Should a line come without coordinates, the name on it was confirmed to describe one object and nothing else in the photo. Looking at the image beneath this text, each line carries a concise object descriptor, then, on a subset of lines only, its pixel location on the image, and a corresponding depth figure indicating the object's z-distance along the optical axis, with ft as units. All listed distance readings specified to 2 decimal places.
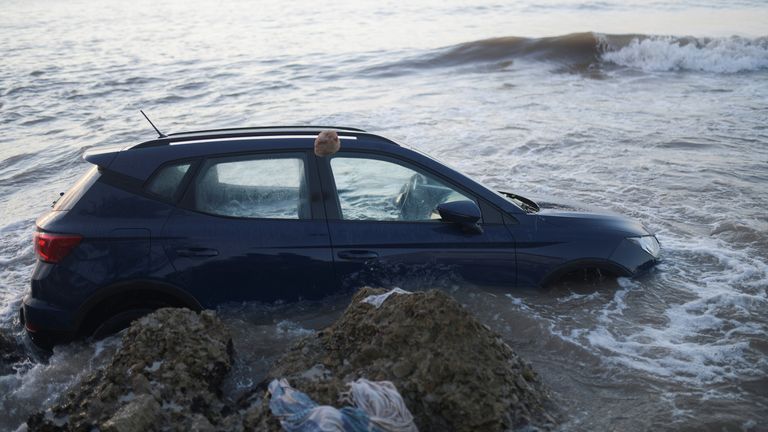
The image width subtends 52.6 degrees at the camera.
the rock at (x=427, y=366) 13.07
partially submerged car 17.13
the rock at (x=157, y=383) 13.02
